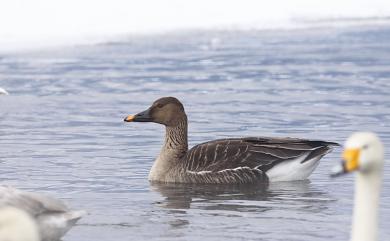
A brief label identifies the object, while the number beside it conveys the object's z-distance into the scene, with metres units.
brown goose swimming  21.92
